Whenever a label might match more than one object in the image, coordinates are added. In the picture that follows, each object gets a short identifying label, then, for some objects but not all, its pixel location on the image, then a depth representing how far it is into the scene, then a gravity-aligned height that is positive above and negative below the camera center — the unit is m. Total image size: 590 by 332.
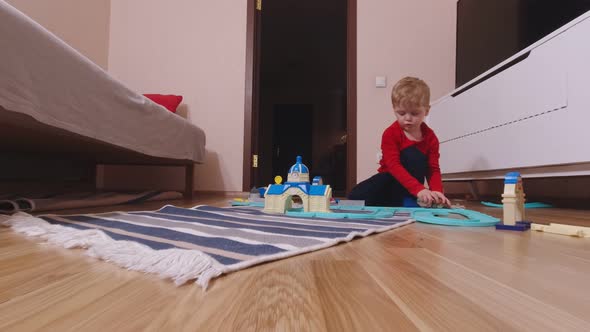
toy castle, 1.03 -0.06
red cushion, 2.21 +0.51
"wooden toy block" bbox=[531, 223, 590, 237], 0.71 -0.11
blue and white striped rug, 0.40 -0.11
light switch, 2.30 +0.70
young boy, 1.33 +0.11
